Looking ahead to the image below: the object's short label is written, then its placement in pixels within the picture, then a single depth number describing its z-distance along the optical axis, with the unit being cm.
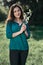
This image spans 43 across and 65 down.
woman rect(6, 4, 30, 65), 263
